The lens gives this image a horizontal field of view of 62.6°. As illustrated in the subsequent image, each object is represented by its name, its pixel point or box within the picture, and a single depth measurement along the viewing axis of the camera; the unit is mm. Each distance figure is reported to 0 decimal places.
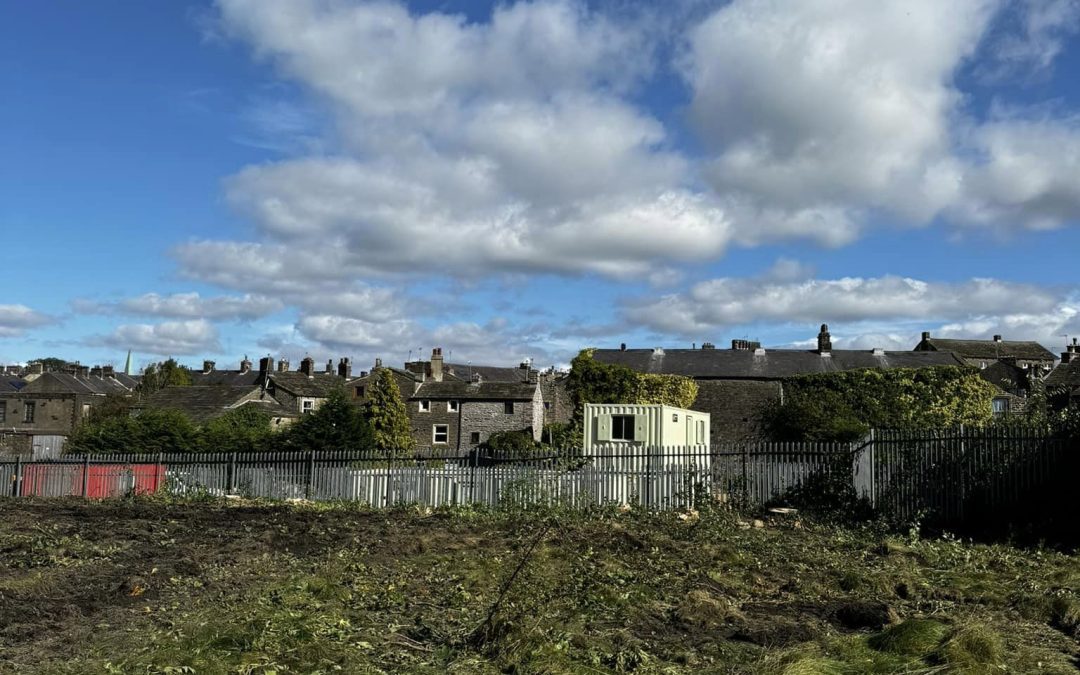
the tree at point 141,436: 34750
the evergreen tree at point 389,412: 48000
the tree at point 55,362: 133925
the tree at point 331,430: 35250
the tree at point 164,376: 76438
